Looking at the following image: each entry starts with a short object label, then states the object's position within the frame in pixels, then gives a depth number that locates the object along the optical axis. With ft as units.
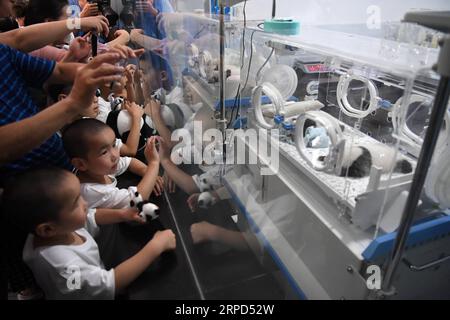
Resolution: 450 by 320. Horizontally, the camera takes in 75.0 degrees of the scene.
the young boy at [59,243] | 2.10
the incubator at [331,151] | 2.39
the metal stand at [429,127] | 1.47
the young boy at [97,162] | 2.85
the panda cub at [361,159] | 2.71
